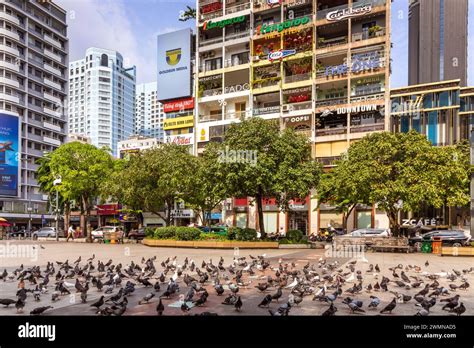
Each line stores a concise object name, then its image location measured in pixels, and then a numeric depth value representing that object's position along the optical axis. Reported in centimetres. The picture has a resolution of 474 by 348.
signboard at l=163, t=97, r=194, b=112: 5202
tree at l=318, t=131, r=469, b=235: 2508
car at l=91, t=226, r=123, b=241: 3996
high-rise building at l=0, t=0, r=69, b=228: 5953
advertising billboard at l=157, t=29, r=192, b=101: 4781
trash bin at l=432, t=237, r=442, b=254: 2525
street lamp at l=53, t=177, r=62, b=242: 3545
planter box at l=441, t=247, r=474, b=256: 2208
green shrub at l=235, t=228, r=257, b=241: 2736
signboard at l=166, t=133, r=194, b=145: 5141
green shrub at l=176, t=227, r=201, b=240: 2789
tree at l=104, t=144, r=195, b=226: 3222
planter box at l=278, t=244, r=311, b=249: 2794
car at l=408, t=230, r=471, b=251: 2706
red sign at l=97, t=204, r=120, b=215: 6100
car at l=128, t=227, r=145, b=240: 3925
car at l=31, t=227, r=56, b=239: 4809
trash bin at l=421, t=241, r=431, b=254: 2591
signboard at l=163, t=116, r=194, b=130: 5162
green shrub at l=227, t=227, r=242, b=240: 2772
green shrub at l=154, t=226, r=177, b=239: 2909
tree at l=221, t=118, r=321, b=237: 2653
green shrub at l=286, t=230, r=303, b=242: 2944
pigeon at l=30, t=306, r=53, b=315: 626
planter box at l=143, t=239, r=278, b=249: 2636
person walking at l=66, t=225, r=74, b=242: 4149
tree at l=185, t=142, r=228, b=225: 2718
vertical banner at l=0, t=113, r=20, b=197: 5190
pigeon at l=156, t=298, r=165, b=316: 654
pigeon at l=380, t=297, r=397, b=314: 667
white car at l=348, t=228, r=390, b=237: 2816
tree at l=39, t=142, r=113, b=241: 3856
